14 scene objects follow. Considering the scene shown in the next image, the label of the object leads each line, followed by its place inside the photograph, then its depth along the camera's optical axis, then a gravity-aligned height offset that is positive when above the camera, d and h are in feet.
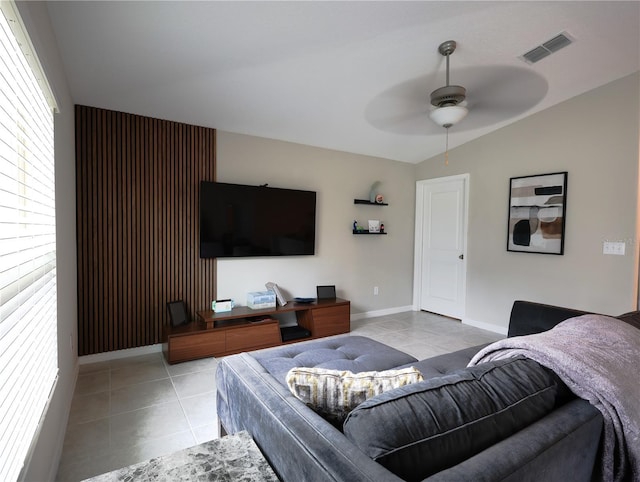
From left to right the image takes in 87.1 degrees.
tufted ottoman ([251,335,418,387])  6.10 -2.46
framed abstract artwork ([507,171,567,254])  11.87 +0.80
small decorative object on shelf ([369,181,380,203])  15.11 +1.78
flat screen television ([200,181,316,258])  11.30 +0.35
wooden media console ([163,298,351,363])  10.02 -3.26
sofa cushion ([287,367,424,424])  3.45 -1.61
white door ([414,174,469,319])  15.17 -0.57
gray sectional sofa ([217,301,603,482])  2.55 -1.71
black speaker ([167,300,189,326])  10.60 -2.68
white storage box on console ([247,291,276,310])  11.95 -2.48
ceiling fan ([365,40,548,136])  9.16 +4.33
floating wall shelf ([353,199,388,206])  14.81 +1.35
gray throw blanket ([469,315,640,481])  3.41 -1.51
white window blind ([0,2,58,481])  3.24 -0.27
